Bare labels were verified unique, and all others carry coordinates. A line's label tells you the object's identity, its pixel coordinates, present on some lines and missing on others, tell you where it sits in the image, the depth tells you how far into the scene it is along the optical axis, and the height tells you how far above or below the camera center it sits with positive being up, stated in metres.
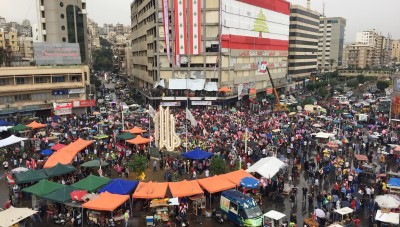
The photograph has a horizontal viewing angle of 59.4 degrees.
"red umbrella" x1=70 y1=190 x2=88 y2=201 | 19.95 -7.57
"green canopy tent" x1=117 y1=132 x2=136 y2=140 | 33.27 -7.10
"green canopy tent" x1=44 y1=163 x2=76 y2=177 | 23.92 -7.47
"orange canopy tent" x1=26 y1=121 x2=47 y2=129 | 38.96 -7.03
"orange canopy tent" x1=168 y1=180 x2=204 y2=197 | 20.59 -7.56
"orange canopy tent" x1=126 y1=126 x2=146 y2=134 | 36.44 -7.22
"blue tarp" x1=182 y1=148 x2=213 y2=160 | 27.62 -7.43
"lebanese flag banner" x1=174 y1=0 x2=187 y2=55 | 56.34 +5.41
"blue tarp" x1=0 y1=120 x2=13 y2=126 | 41.28 -7.16
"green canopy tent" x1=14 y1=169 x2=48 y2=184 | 22.75 -7.49
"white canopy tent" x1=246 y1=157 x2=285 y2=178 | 23.52 -7.32
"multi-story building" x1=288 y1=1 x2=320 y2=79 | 106.12 +6.18
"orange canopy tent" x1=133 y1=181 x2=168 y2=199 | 20.27 -7.57
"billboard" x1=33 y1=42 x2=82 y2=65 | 52.12 +1.31
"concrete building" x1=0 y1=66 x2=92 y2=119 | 48.06 -4.13
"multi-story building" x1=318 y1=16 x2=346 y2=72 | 172.00 +9.94
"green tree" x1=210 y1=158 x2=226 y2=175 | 25.44 -7.59
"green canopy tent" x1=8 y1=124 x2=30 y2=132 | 37.31 -6.98
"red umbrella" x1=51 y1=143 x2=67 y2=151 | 31.00 -7.49
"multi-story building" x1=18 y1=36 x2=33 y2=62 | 113.72 +4.86
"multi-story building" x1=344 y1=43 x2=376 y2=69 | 177.88 +1.62
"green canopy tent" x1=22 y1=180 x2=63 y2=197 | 20.48 -7.42
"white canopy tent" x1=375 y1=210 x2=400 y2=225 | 17.91 -8.18
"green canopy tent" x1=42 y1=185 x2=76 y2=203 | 19.78 -7.57
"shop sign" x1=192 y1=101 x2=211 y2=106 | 56.88 -6.83
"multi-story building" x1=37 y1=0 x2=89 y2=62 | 68.51 +8.28
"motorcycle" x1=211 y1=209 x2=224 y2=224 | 19.69 -8.78
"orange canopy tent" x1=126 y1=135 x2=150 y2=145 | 31.92 -7.26
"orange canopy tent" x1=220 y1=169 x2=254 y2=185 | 22.44 -7.50
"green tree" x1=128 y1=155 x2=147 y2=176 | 25.14 -7.36
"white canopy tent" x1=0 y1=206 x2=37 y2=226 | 17.55 -7.81
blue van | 18.39 -7.96
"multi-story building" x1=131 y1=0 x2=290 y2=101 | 56.94 +3.18
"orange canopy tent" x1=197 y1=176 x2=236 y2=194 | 21.22 -7.58
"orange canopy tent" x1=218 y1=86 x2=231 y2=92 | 56.67 -4.64
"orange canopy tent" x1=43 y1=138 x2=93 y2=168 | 26.48 -7.23
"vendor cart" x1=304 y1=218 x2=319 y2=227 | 18.57 -8.62
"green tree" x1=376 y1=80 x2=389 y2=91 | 85.51 -6.33
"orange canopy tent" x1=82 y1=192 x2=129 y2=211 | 18.81 -7.65
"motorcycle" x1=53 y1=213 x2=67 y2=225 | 19.78 -8.89
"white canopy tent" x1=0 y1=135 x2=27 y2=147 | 32.23 -7.27
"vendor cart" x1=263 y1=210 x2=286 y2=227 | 18.14 -8.42
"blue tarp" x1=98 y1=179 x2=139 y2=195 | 20.86 -7.52
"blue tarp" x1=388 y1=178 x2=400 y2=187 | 22.11 -7.76
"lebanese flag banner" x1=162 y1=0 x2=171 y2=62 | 56.16 +6.47
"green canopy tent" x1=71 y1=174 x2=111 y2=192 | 21.23 -7.43
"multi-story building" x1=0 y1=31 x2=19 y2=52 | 100.31 +6.41
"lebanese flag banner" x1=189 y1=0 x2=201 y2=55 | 56.50 +5.41
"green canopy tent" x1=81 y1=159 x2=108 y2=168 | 26.27 -7.65
